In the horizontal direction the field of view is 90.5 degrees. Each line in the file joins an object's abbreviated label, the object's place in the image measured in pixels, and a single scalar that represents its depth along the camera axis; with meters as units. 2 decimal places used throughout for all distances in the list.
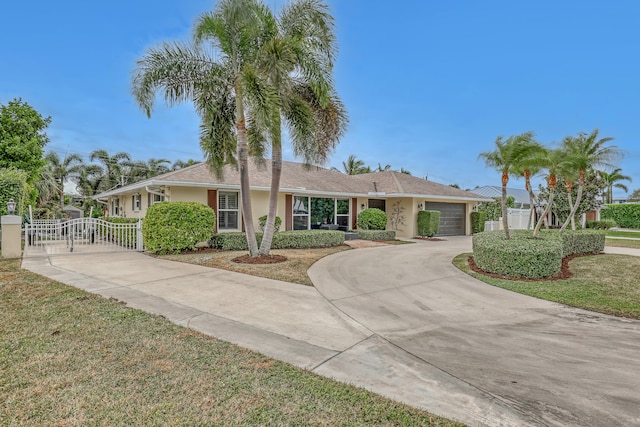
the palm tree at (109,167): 32.41
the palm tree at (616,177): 29.80
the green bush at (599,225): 27.03
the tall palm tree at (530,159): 10.05
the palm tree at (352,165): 38.75
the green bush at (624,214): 30.34
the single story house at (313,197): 13.83
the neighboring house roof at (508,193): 34.66
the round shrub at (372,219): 18.20
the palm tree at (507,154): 10.06
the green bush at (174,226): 11.36
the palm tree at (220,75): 8.62
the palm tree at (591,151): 12.62
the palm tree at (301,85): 8.73
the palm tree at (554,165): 10.99
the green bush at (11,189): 11.82
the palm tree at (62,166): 30.78
